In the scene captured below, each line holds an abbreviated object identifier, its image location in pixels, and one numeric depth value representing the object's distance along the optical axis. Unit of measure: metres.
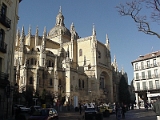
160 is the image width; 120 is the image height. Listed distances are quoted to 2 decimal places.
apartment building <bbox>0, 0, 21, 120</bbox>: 15.24
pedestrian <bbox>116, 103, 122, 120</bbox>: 16.43
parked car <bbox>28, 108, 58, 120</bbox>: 11.08
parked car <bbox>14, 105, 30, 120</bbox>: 14.02
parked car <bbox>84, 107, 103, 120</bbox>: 16.44
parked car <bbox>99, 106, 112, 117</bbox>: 21.14
